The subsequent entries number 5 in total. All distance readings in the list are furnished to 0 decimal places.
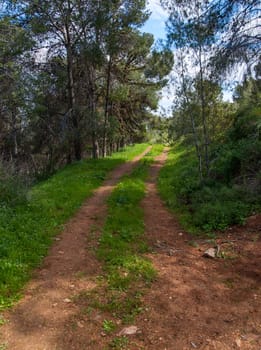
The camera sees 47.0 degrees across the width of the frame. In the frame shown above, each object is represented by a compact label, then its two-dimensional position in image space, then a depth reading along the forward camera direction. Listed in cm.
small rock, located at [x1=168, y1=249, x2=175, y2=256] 591
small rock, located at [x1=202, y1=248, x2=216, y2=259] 570
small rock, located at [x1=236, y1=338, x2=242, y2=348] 335
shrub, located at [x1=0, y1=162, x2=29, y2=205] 782
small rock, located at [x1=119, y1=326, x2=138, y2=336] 362
